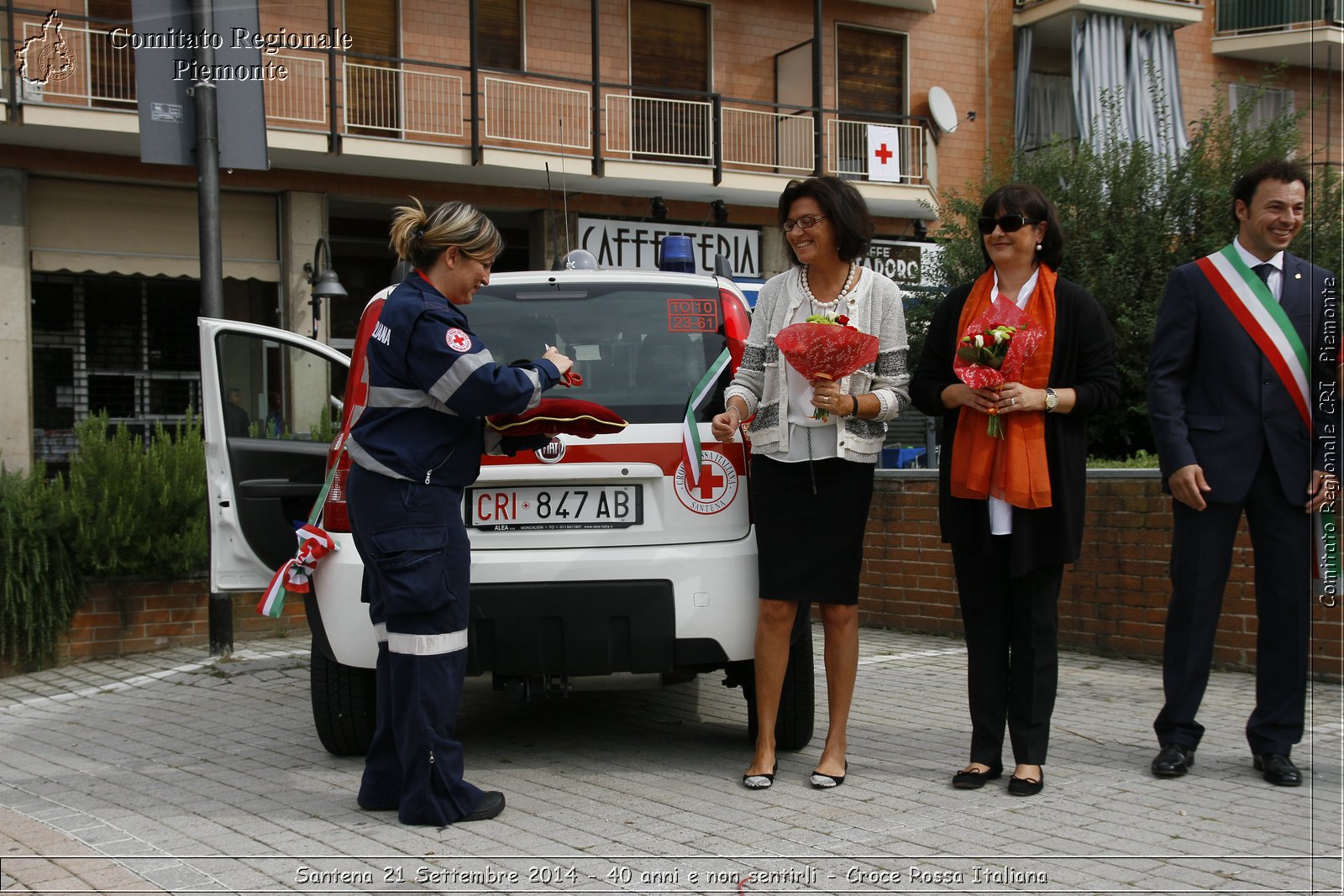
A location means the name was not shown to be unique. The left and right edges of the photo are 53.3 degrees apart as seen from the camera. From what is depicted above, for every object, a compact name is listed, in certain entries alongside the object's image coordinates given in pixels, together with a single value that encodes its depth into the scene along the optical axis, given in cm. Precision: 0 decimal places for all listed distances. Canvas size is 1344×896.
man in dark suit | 467
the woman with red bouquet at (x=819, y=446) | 456
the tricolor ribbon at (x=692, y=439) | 468
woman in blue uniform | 403
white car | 453
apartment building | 1717
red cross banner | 2273
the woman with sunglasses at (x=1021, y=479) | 449
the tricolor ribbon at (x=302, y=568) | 458
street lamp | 1762
